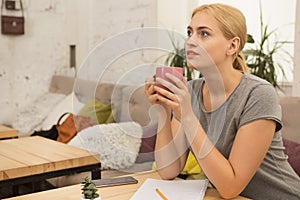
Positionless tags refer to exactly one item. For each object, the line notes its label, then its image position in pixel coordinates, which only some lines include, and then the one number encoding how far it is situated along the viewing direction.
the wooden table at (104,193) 1.10
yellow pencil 1.08
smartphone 1.21
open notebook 1.10
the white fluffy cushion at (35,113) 3.90
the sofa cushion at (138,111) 1.17
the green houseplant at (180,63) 2.63
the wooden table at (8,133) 2.83
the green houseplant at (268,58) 2.40
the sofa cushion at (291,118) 1.82
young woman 1.12
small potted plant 0.95
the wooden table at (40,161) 1.68
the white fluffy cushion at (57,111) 3.59
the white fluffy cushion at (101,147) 2.17
